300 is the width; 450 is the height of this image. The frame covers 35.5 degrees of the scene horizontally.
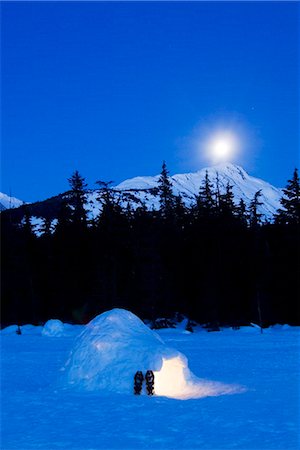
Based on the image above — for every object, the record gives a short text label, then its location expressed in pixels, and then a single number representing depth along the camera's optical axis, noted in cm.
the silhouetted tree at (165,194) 5688
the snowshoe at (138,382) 1571
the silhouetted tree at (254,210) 5014
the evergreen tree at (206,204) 4744
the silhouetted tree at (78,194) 5559
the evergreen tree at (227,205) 4722
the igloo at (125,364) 1630
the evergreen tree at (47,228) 5693
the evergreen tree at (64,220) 5341
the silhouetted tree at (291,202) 4809
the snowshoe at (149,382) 1577
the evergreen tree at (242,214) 5015
